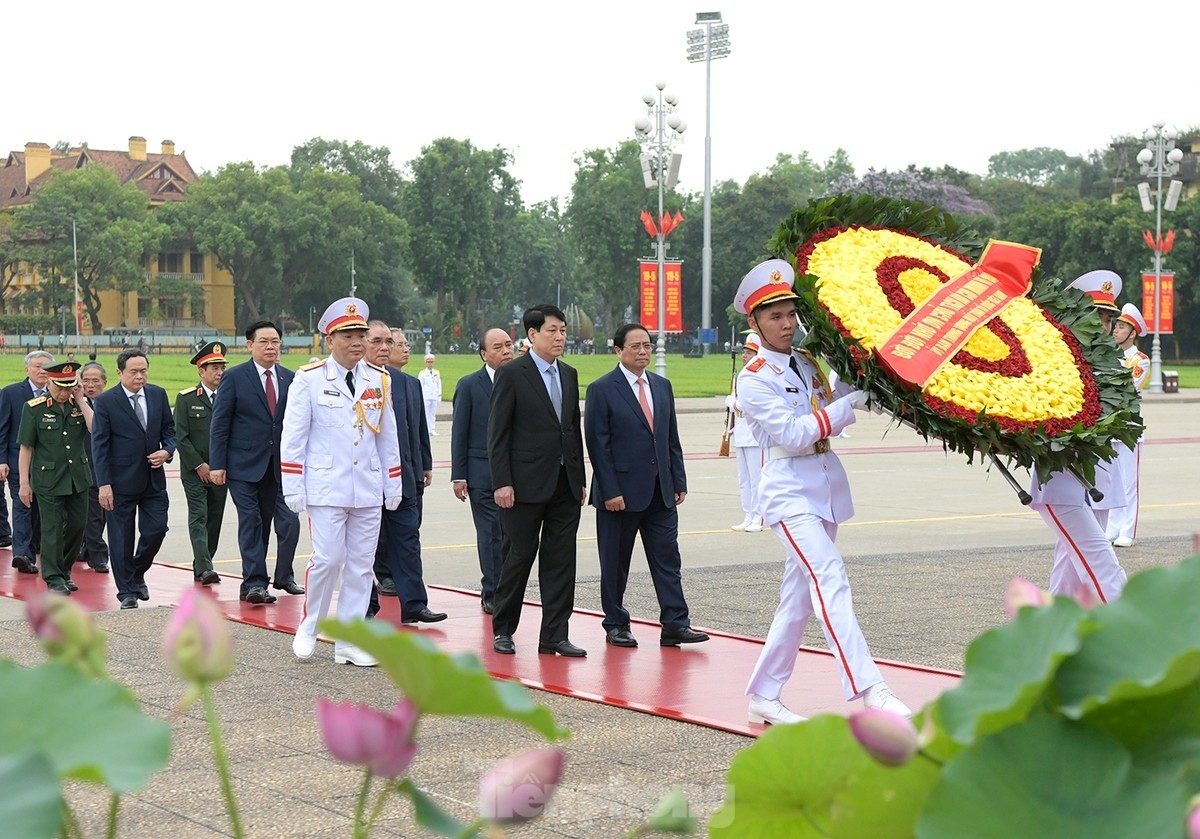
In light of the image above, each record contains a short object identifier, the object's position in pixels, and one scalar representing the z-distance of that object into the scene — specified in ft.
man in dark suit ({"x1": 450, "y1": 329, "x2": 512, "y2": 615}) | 32.65
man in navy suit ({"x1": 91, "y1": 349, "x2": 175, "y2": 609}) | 34.63
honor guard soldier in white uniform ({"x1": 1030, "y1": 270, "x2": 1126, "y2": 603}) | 23.48
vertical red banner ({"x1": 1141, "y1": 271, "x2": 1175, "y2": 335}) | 146.30
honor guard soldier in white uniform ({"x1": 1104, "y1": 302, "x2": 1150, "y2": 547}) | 36.47
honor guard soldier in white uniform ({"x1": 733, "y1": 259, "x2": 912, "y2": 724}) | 20.54
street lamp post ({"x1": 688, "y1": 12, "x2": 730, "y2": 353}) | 180.55
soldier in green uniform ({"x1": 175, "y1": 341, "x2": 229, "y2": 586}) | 36.50
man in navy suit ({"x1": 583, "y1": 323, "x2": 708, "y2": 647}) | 28.27
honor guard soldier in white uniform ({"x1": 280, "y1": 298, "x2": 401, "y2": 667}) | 27.63
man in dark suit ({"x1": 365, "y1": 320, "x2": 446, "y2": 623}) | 30.66
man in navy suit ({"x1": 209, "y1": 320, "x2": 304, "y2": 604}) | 34.99
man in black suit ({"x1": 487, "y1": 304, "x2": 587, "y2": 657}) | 28.09
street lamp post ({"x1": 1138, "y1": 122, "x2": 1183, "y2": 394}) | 128.06
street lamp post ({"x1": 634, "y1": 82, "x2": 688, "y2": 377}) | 131.64
